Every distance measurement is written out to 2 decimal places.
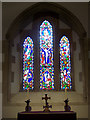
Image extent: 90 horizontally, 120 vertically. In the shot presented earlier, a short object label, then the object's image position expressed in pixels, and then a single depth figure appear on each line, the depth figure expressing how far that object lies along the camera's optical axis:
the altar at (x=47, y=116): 3.11
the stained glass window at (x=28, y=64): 4.86
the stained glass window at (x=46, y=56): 4.87
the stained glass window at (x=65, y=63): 4.86
